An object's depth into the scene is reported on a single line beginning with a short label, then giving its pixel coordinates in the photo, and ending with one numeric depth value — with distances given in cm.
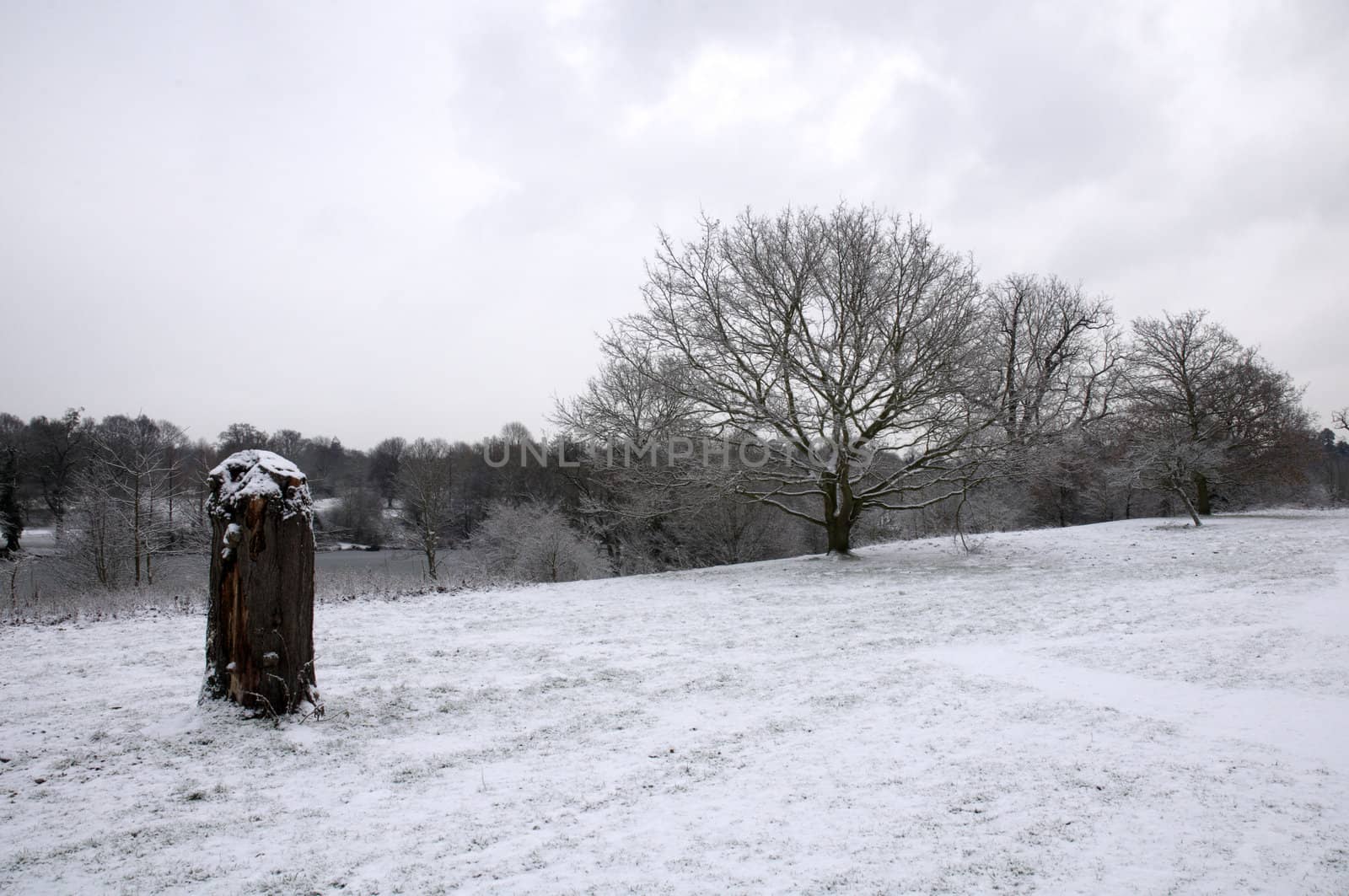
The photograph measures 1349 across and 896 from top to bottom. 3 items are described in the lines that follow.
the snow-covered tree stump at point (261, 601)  484
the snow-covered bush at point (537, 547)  2412
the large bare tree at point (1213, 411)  2305
